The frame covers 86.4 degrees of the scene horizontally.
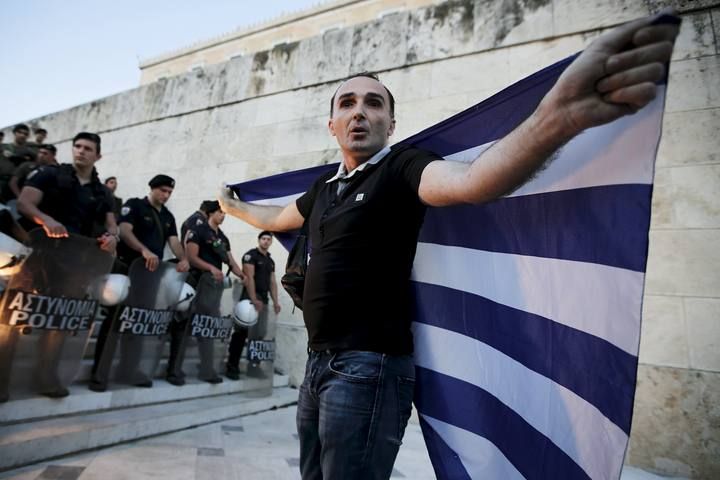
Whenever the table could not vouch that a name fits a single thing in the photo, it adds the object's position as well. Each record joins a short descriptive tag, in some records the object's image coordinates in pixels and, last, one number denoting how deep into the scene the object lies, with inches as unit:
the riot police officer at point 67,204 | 109.9
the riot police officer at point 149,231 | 140.8
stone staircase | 93.9
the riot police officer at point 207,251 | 163.0
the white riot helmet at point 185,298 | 150.9
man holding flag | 33.9
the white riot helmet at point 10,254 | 98.1
